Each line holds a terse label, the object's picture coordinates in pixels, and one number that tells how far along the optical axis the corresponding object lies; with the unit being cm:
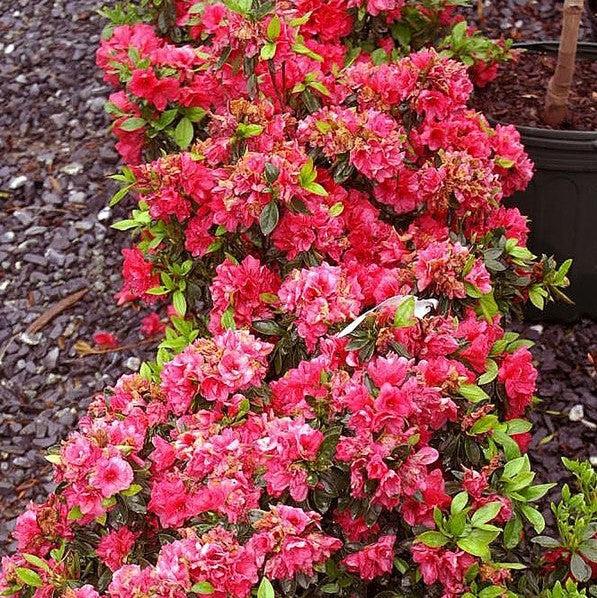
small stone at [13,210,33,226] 341
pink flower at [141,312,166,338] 296
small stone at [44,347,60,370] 296
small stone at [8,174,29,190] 354
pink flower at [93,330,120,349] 298
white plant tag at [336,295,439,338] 176
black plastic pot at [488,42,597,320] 266
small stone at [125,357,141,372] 290
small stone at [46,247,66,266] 326
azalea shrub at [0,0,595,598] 159
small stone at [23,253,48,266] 327
